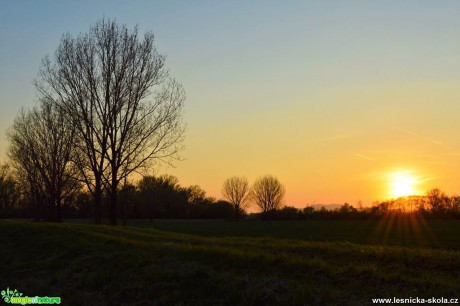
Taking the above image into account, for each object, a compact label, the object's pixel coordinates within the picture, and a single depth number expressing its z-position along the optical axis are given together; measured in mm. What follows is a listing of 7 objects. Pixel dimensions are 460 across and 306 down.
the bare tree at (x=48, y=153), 51125
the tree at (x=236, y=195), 144600
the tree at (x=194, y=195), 139938
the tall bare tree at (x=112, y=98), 33000
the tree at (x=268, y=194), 149000
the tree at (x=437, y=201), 96212
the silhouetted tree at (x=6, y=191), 96631
